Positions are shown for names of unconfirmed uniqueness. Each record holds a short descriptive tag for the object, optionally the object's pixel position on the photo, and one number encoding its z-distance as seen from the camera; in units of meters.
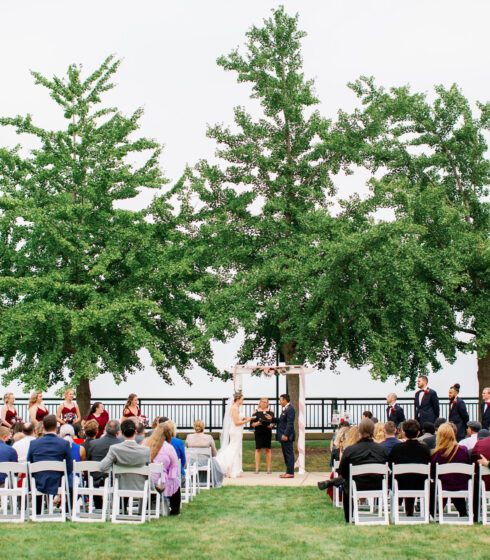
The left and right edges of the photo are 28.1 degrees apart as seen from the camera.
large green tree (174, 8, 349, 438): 27.47
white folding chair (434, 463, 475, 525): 14.20
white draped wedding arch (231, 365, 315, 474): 23.86
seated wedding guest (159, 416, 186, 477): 16.89
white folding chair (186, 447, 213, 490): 19.86
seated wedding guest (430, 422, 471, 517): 14.57
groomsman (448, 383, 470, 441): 21.66
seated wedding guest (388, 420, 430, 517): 14.63
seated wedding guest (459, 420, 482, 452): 16.55
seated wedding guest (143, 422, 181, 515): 15.42
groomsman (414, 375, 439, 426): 22.27
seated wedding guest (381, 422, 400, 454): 16.14
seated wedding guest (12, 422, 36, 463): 16.19
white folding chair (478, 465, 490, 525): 14.31
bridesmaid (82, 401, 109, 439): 20.75
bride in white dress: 22.92
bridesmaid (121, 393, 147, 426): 21.42
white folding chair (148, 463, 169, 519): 15.05
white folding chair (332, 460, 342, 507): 16.92
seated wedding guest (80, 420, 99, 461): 15.75
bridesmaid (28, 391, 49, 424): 20.98
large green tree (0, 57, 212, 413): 27.97
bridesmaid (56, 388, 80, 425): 21.75
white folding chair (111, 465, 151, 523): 14.53
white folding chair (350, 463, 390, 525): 14.14
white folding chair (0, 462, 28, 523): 14.32
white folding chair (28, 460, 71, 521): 14.30
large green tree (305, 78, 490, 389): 26.09
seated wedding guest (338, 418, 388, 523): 14.46
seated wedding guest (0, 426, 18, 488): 15.13
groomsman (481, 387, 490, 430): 20.79
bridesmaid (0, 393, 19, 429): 21.27
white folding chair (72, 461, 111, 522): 14.52
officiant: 23.56
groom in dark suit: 22.52
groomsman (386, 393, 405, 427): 22.45
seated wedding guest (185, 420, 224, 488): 19.61
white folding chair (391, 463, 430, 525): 14.24
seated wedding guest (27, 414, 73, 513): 14.59
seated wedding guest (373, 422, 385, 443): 16.75
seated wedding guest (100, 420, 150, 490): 14.49
